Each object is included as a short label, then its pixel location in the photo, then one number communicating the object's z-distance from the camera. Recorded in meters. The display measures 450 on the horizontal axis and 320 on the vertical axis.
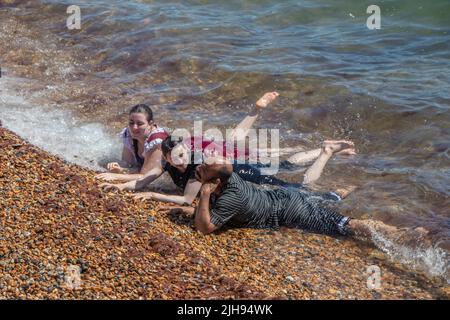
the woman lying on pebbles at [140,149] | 7.02
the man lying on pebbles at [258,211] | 5.98
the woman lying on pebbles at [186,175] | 6.50
